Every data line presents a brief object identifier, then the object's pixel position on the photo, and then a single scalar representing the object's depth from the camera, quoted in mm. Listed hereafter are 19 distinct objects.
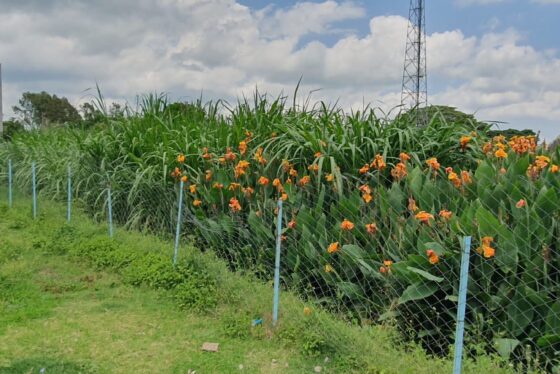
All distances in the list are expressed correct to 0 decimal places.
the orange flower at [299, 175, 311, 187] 4449
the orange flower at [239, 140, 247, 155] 5254
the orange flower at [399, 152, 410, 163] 4113
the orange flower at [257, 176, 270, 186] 4674
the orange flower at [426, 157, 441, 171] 3890
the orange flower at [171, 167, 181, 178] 5859
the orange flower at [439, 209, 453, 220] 3352
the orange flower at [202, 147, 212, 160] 5675
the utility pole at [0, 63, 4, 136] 18664
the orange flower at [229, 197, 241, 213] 4926
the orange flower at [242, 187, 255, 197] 4945
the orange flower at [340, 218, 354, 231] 3758
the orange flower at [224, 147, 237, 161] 5266
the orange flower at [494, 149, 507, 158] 3699
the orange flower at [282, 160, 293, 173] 4682
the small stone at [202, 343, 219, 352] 3537
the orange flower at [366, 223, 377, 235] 3677
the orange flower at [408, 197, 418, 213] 3603
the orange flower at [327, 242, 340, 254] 3740
